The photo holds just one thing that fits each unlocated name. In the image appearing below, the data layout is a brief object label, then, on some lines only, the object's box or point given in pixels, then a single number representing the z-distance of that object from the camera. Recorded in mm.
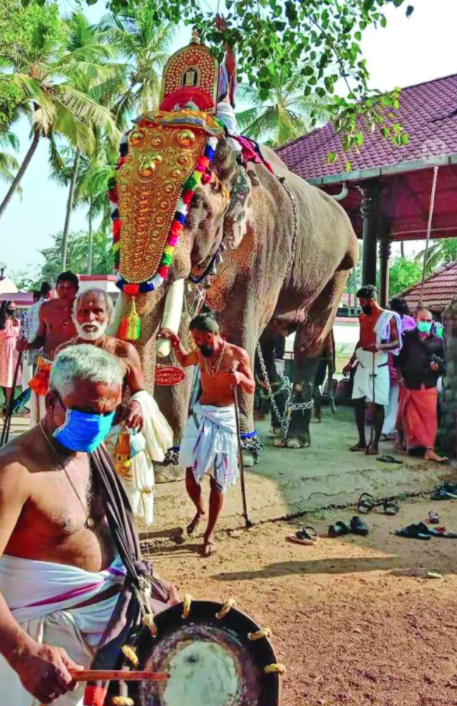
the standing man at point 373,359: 7570
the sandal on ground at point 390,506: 5988
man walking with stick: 4625
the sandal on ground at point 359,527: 5328
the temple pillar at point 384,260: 13648
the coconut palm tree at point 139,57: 25953
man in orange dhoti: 7734
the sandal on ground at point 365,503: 5995
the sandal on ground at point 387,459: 7266
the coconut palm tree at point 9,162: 24969
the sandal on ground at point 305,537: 4992
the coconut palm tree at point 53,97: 18500
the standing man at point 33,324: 6238
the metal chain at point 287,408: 7666
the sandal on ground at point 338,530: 5234
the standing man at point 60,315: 5539
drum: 1898
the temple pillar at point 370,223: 10883
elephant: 4832
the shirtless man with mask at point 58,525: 1959
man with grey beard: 3719
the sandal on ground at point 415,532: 5293
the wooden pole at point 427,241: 7972
